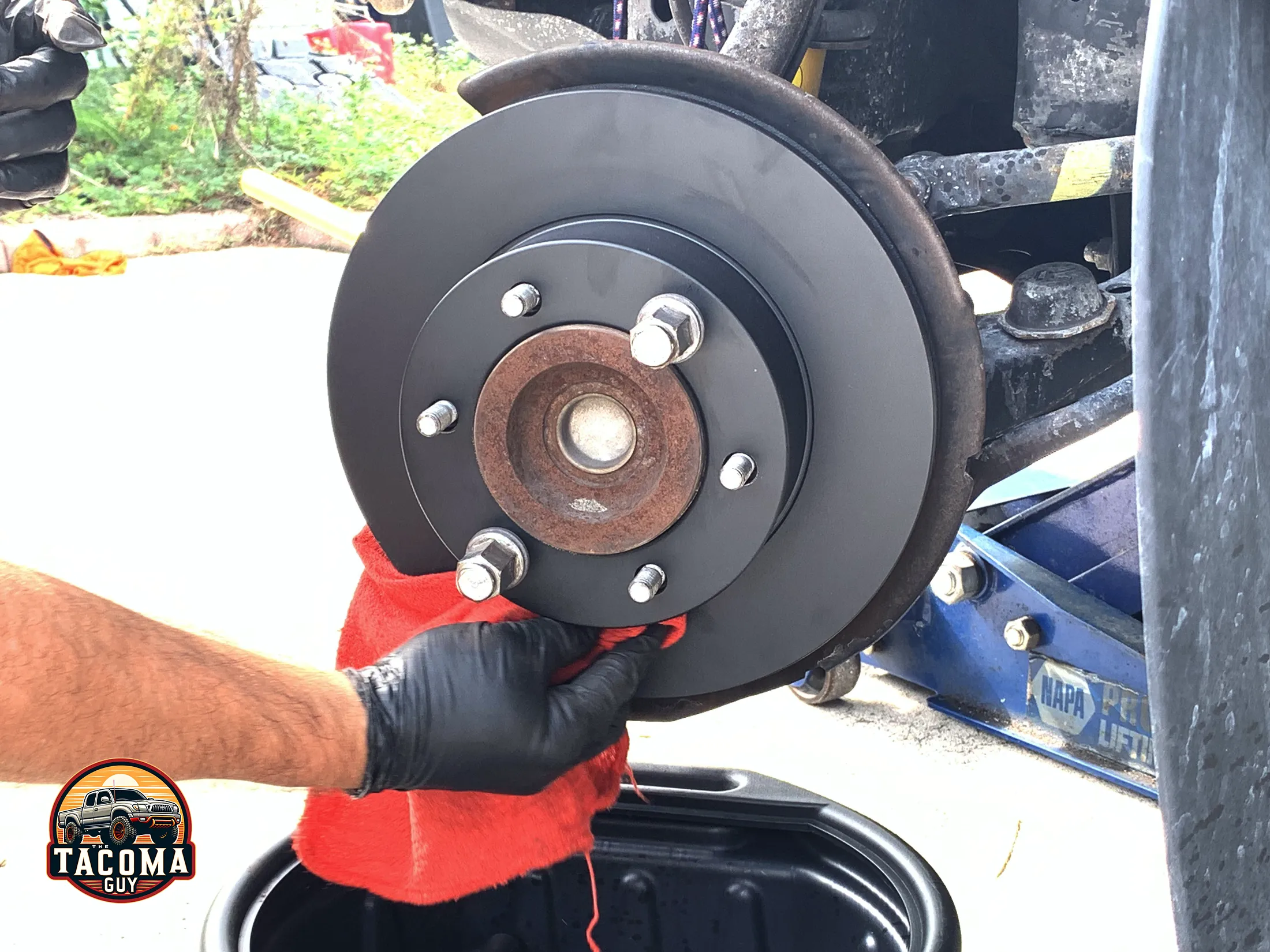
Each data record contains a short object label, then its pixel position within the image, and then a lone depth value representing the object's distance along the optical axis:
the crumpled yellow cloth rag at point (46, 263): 4.64
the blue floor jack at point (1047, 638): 1.40
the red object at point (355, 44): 7.43
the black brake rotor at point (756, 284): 0.73
